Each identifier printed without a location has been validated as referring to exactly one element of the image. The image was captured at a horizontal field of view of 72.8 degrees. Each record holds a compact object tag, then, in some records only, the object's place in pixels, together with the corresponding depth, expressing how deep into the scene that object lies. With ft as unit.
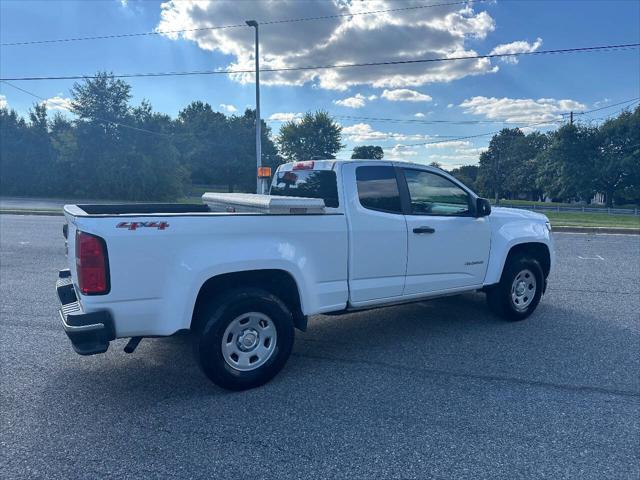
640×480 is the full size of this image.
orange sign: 52.44
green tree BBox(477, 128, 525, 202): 221.66
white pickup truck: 10.21
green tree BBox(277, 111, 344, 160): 189.26
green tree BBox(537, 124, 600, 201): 159.95
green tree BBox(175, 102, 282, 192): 194.70
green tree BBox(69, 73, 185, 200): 119.75
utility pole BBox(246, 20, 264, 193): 58.54
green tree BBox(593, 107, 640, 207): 152.56
